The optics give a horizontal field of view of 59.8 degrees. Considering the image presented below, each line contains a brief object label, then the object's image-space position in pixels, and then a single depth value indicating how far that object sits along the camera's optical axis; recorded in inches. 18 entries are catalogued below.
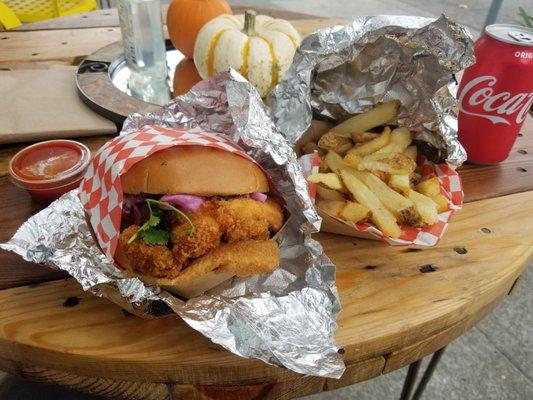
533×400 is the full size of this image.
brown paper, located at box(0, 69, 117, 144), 18.2
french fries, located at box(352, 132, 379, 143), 16.3
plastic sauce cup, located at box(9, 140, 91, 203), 14.8
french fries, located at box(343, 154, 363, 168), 14.9
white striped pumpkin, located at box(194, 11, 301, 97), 20.7
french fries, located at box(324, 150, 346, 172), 15.2
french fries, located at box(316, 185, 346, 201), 14.6
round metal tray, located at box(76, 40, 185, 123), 20.0
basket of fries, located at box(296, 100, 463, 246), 13.9
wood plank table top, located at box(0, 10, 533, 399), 10.8
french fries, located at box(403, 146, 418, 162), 16.5
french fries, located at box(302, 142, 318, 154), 17.0
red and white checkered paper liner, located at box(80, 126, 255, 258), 11.7
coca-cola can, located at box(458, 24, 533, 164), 15.5
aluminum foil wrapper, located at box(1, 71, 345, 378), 10.8
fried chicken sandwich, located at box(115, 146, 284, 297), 11.2
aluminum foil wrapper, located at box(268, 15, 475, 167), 15.5
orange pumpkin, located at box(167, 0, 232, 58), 24.2
